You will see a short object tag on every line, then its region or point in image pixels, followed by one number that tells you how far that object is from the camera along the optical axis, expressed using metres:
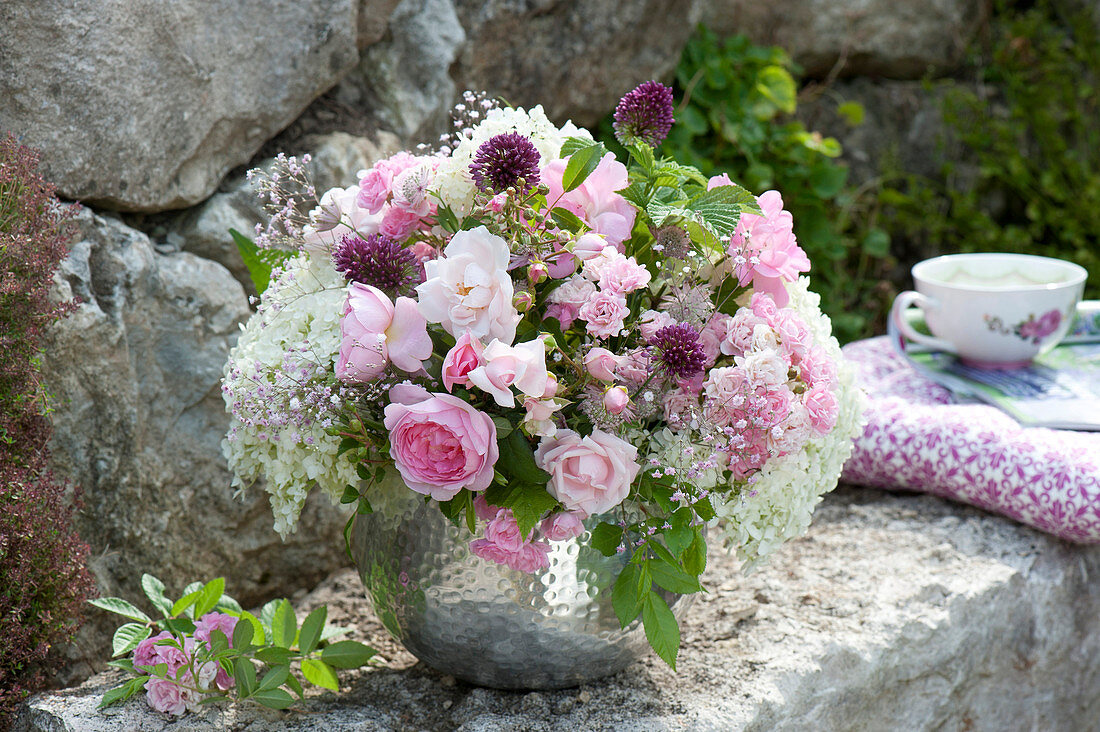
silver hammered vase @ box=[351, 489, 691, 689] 1.31
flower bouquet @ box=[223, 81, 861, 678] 1.23
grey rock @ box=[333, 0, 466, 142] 1.67
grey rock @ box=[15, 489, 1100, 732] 1.36
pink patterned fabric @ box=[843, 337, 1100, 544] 1.51
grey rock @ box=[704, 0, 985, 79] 2.33
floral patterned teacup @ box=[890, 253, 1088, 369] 1.61
